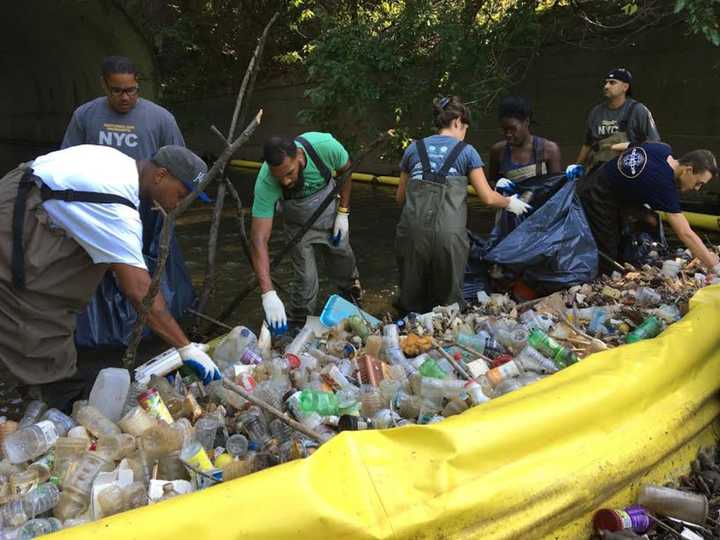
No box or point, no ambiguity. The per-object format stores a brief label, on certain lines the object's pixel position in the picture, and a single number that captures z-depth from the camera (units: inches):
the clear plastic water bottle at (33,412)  117.2
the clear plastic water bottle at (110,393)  121.7
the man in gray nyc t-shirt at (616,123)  244.1
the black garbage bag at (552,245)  193.6
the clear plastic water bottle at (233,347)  155.5
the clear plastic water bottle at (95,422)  112.0
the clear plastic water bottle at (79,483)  97.0
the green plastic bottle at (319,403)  118.1
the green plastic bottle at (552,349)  132.7
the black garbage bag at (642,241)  215.0
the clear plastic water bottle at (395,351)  138.3
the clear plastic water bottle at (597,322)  151.6
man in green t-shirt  170.9
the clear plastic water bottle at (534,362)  130.5
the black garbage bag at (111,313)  161.0
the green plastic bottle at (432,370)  129.7
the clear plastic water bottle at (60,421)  112.0
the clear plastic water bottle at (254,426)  112.5
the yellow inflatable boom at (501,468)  74.7
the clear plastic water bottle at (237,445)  108.9
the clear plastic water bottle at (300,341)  159.2
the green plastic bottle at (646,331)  138.3
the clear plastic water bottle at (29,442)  106.7
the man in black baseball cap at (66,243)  104.1
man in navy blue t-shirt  180.1
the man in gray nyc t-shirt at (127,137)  164.1
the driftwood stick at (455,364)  129.5
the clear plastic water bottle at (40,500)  94.4
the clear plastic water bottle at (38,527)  88.6
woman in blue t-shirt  176.9
